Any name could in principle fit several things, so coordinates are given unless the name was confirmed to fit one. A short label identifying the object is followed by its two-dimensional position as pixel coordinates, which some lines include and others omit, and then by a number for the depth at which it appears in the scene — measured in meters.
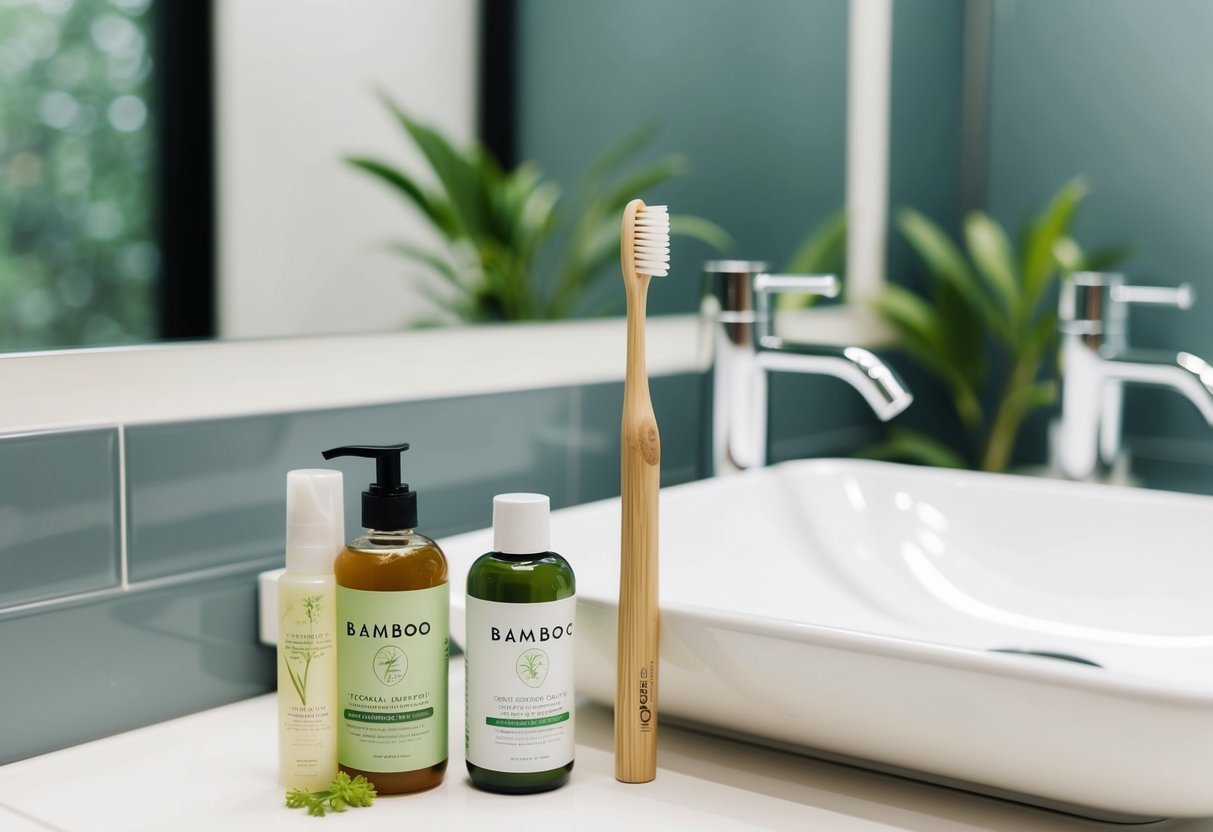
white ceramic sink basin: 0.54
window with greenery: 0.77
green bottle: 0.60
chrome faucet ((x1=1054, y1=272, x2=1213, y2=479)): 1.09
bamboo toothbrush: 0.62
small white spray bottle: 0.60
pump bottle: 0.60
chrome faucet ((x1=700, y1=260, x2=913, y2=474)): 1.00
